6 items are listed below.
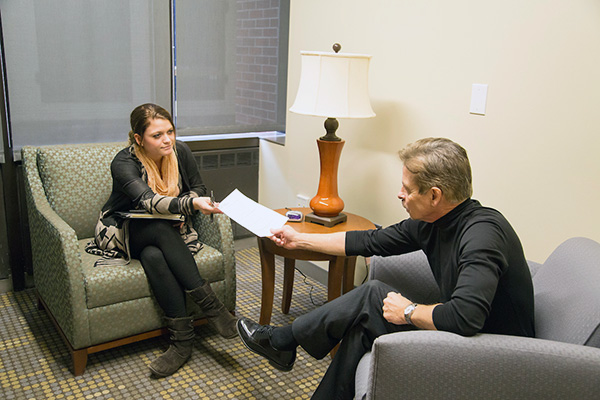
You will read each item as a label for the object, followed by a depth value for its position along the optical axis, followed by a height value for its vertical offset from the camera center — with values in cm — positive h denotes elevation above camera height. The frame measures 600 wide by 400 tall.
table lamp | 228 -12
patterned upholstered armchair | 210 -87
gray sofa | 133 -72
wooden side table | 229 -87
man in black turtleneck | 143 -60
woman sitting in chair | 223 -75
